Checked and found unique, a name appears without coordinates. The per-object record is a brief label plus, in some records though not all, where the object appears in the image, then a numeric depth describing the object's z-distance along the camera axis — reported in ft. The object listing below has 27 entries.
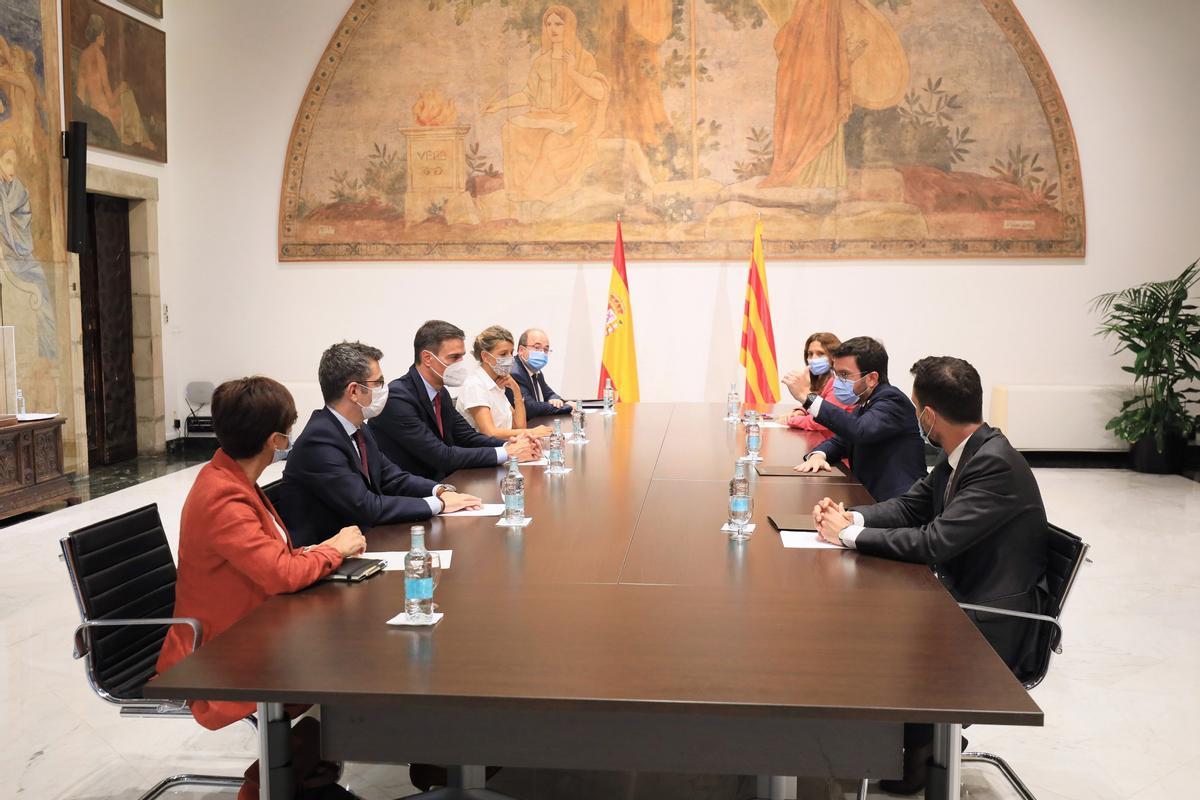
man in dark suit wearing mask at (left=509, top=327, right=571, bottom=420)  24.22
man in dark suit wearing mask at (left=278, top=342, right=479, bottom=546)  11.66
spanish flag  33.32
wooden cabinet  23.75
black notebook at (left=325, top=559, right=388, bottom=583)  9.48
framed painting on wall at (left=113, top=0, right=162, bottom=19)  32.84
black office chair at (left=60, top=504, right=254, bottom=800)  9.78
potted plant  30.01
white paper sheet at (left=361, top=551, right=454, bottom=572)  10.01
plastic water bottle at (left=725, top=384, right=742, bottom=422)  23.61
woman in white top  19.12
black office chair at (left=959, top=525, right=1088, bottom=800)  9.92
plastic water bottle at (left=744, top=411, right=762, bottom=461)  17.48
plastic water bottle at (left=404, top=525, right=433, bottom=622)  8.23
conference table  6.76
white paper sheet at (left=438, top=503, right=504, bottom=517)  12.54
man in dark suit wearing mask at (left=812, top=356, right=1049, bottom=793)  10.21
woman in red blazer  9.20
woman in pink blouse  21.22
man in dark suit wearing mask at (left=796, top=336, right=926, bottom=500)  15.88
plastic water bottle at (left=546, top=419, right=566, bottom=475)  15.87
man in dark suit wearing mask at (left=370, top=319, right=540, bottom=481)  16.01
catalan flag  32.83
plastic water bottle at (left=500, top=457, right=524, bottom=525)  11.89
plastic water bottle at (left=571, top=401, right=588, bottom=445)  19.40
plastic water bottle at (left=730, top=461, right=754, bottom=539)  11.37
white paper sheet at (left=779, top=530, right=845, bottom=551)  10.82
